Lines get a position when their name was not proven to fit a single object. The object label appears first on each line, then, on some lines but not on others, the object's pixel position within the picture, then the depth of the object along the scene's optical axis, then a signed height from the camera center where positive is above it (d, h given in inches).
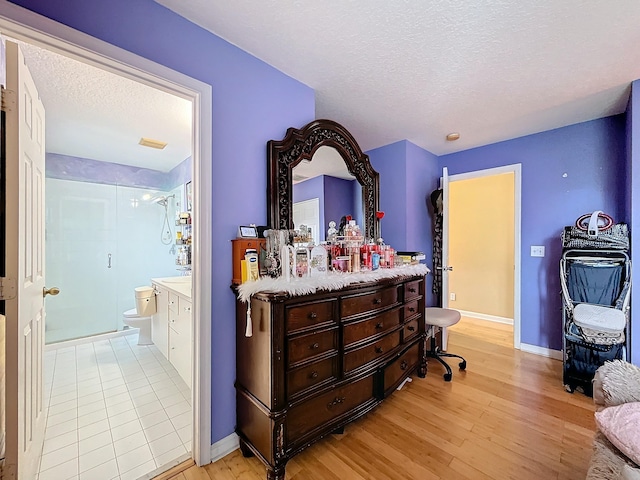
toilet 120.6 -37.1
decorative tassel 56.4 -18.4
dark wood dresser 52.7 -28.9
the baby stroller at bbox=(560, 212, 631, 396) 83.6 -20.9
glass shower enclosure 133.5 -6.1
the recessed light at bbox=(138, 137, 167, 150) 119.4 +44.4
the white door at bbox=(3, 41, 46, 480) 44.4 -5.1
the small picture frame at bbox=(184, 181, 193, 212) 135.5 +23.3
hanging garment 132.0 -9.7
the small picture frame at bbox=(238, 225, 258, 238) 64.9 +2.0
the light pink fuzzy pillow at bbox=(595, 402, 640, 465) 32.4 -24.6
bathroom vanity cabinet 88.9 -31.7
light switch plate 117.9 -5.1
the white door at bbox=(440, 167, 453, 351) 114.6 -1.7
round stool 99.3 -31.3
